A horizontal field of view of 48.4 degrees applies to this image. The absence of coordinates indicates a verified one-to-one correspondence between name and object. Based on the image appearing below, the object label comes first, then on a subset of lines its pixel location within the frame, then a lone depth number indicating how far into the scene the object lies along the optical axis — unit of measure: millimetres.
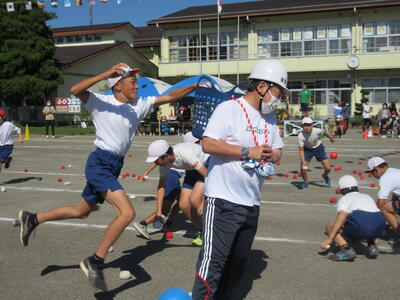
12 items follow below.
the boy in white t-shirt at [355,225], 5141
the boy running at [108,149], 4309
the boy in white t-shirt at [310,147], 9820
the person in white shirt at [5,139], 10414
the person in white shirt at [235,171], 3340
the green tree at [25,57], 32688
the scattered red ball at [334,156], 14241
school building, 32906
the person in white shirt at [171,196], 6488
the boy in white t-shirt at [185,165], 5605
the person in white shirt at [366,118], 24688
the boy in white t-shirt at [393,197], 5676
